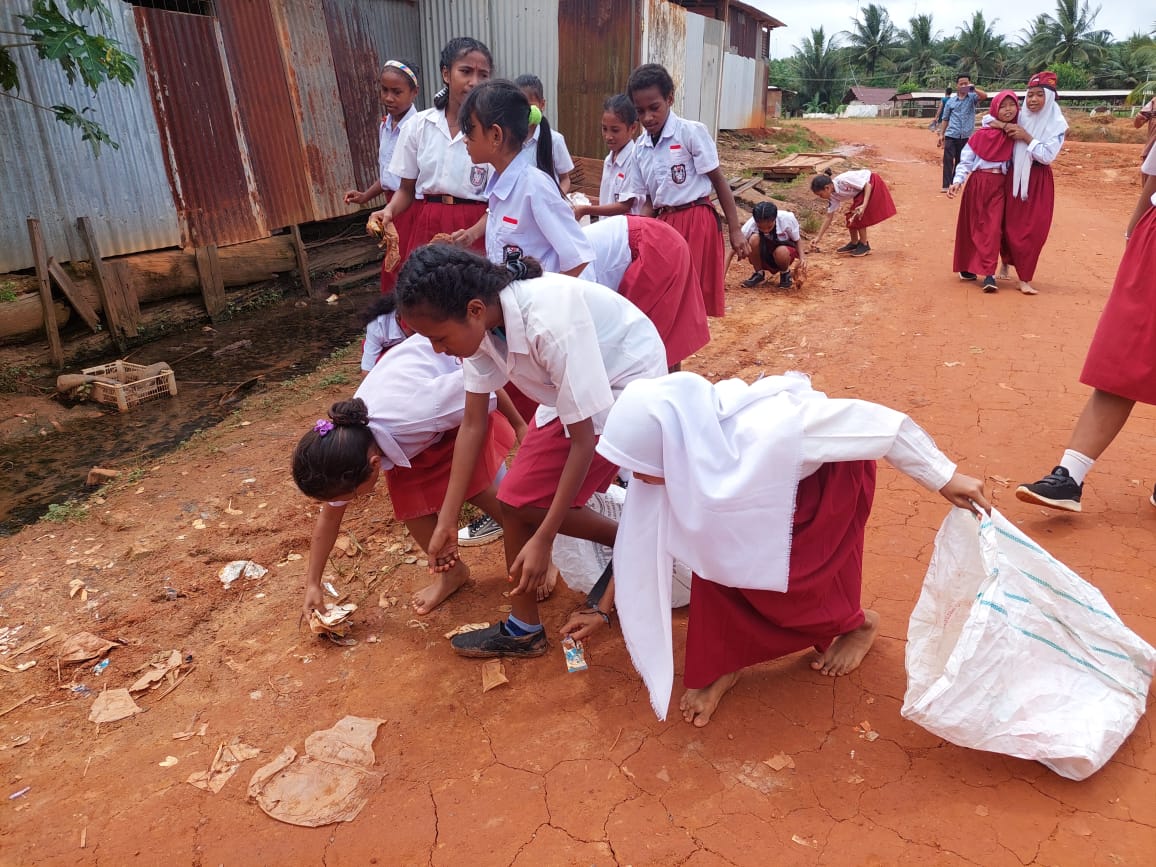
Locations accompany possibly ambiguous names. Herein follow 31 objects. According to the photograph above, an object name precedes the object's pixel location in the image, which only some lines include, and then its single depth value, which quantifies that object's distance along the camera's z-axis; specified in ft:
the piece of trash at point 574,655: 7.90
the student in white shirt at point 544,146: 10.60
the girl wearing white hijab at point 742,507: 6.05
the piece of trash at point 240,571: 10.12
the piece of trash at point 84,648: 8.68
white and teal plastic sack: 5.84
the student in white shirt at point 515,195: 8.58
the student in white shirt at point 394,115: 13.19
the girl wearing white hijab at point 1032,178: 19.72
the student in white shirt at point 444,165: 11.60
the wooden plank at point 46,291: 18.13
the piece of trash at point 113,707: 7.86
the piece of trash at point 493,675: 7.81
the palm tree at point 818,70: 143.95
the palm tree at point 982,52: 143.43
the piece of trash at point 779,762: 6.51
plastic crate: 17.34
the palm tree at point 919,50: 152.97
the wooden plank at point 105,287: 19.35
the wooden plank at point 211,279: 22.47
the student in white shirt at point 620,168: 13.02
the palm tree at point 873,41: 156.35
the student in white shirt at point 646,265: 9.57
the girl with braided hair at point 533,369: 6.54
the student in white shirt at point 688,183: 13.28
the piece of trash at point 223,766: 6.91
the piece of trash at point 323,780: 6.52
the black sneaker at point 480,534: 10.52
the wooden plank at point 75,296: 18.66
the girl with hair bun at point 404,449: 7.75
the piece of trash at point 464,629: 8.71
